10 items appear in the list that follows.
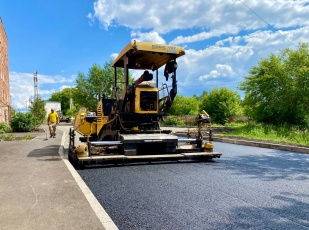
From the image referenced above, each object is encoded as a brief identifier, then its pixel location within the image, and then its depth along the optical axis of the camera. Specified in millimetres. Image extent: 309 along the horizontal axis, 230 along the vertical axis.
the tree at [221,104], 30869
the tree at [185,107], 48224
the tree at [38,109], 20901
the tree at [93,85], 41040
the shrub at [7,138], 12017
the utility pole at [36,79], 60453
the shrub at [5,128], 18300
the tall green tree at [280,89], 17066
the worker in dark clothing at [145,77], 6610
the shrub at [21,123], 17948
